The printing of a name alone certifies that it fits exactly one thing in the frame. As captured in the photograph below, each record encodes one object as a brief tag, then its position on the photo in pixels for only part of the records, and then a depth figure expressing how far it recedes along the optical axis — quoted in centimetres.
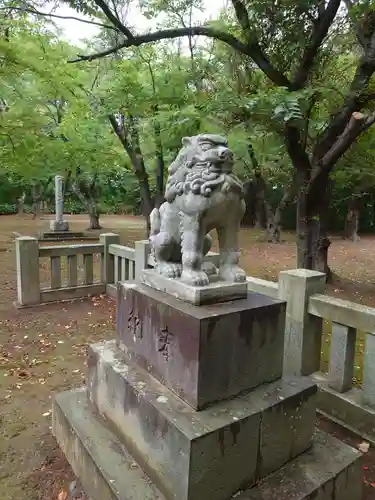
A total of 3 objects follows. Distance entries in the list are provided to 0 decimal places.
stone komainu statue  218
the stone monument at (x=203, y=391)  200
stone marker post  1609
